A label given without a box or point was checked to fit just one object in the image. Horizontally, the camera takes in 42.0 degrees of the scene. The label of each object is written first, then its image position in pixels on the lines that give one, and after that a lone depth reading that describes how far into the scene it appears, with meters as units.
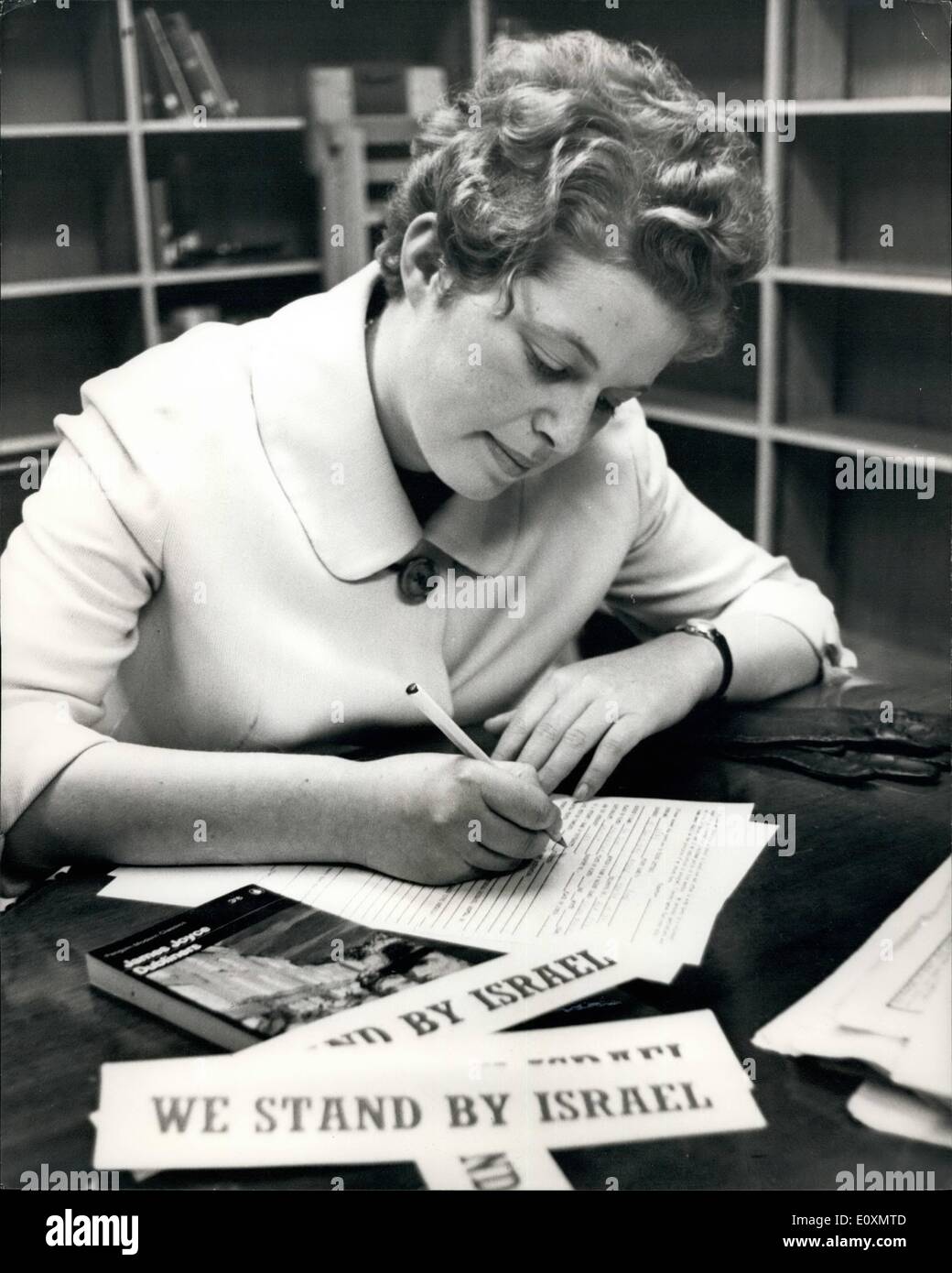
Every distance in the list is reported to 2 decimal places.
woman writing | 1.02
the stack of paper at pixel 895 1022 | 0.75
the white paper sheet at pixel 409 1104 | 0.73
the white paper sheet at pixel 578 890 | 0.91
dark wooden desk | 0.71
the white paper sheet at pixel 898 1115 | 0.74
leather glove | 1.20
